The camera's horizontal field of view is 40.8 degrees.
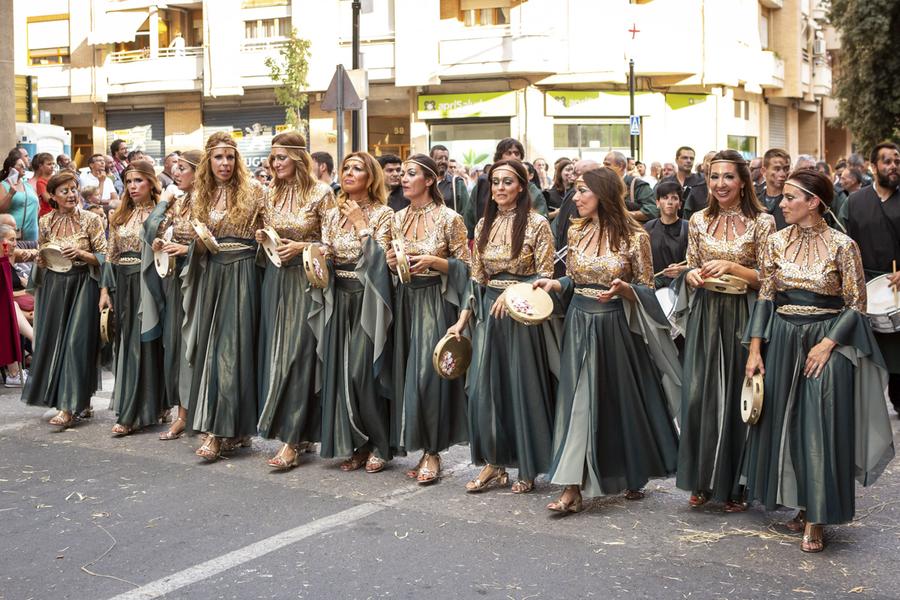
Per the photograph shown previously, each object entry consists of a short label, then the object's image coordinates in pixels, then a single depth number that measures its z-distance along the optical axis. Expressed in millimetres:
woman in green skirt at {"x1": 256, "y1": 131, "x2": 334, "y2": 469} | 8531
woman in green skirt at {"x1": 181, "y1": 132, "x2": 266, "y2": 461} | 8766
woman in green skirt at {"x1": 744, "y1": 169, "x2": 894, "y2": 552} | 6344
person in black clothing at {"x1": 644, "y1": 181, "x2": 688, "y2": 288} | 10602
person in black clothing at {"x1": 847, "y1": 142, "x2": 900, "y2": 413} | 9703
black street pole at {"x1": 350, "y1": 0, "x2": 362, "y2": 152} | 19431
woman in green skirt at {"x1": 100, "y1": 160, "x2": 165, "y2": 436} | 9570
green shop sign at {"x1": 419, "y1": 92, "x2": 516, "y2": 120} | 34875
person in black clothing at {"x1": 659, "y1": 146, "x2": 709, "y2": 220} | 12875
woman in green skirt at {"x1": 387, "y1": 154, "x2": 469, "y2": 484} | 7965
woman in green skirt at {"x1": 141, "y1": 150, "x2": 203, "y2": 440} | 9195
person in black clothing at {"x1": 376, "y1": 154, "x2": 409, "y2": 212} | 11922
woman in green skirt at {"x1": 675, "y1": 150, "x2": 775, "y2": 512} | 7047
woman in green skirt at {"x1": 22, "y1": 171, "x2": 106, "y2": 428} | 9891
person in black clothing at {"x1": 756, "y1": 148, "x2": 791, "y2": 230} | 10656
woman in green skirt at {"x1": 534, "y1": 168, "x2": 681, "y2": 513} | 7176
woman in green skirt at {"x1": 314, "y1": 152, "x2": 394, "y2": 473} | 8195
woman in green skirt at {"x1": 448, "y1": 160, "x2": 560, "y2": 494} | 7531
